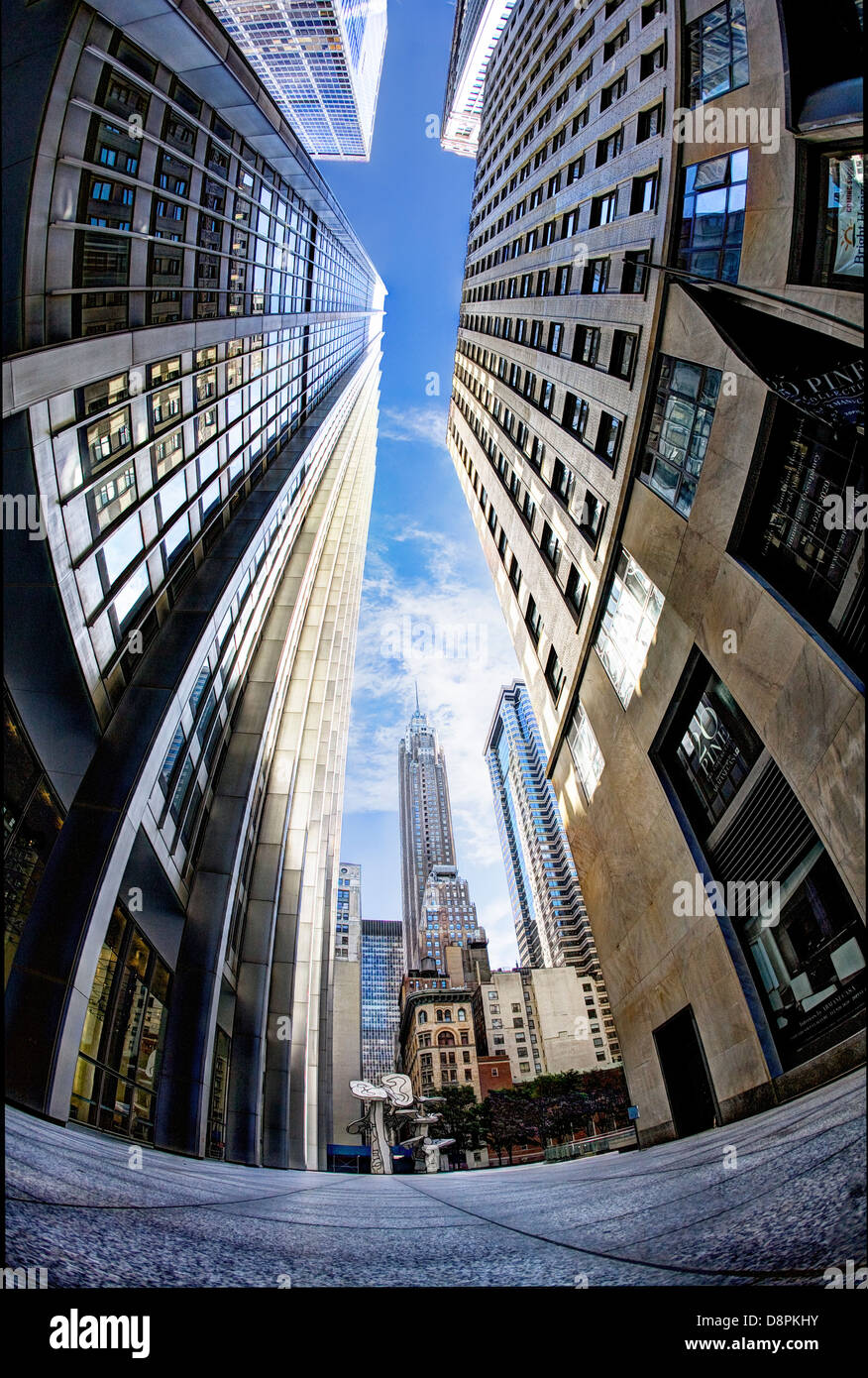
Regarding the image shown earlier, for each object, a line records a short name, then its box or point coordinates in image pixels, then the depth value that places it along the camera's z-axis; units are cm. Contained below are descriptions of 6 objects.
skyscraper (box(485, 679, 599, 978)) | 14325
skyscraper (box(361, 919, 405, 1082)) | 18150
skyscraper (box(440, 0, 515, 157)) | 7488
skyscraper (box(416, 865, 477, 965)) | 16862
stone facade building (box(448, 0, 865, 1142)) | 1154
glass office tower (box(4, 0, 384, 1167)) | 1194
